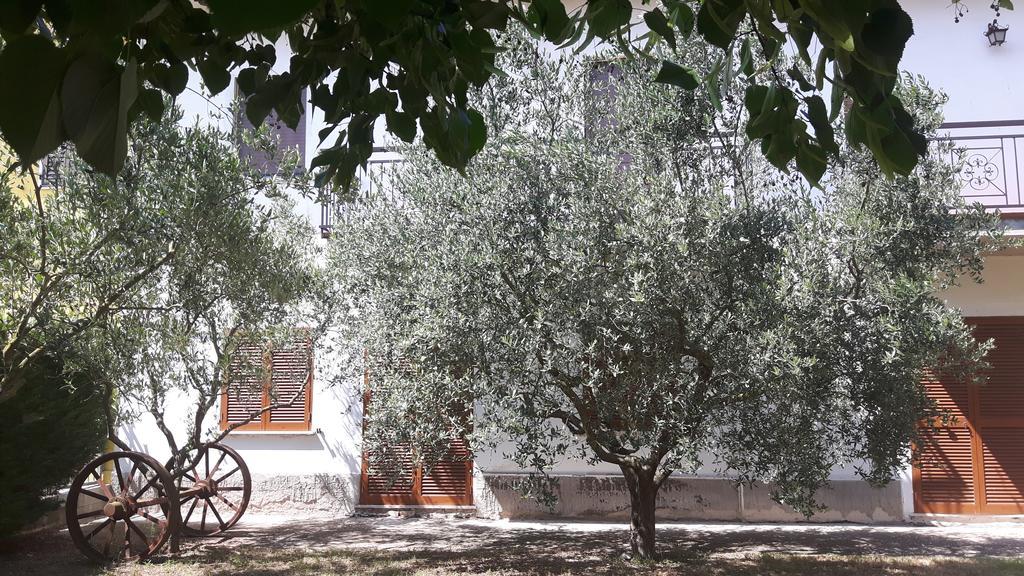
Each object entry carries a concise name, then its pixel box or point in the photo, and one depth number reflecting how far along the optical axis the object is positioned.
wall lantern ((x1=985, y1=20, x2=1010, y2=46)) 11.30
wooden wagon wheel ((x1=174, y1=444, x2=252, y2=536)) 10.05
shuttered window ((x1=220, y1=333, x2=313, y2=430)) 11.31
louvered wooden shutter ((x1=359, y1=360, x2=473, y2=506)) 11.71
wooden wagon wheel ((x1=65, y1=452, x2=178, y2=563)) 8.38
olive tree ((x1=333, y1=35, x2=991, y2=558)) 6.45
